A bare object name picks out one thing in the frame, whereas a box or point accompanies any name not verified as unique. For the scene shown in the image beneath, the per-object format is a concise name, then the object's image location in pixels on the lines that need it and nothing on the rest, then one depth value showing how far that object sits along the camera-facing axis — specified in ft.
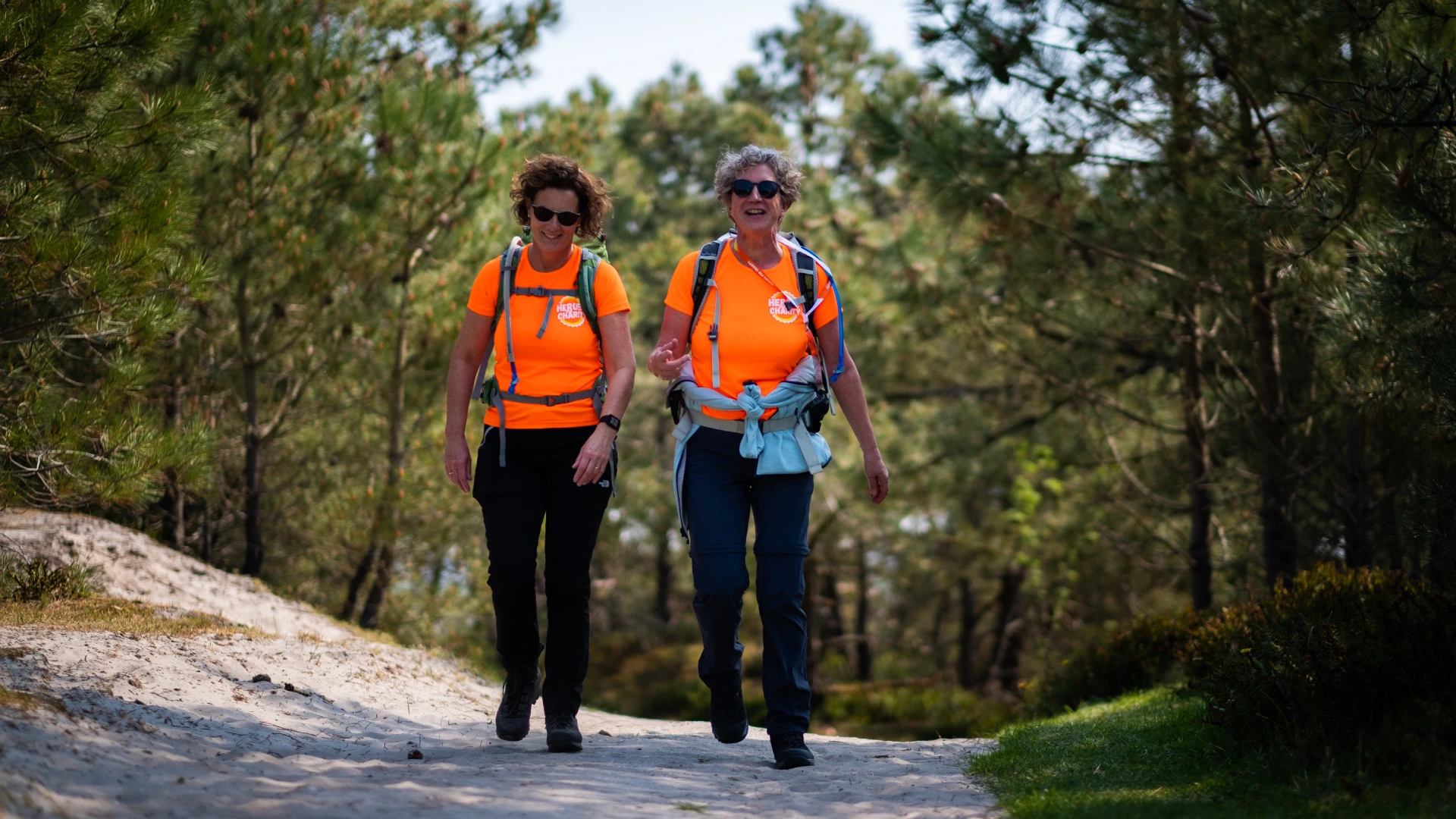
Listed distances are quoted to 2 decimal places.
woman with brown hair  30.78
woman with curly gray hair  30.22
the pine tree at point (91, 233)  36.63
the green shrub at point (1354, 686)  24.82
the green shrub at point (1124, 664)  50.67
